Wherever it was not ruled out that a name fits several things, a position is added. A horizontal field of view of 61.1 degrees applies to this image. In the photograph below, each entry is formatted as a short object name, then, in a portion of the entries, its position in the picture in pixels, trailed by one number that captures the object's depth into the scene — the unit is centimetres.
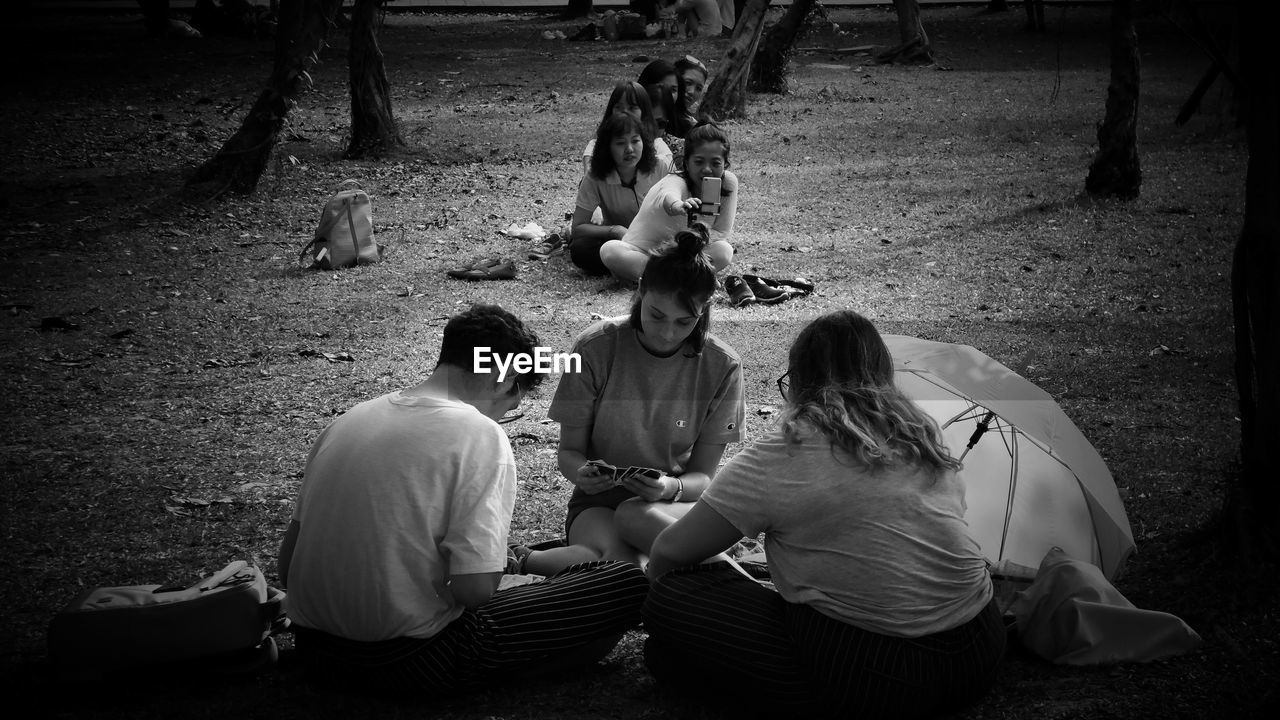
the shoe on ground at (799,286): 711
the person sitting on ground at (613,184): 749
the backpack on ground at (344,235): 775
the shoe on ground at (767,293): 700
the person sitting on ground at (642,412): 359
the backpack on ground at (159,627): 292
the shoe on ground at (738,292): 698
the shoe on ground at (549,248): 802
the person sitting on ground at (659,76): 948
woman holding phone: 669
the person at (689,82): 989
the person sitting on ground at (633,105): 803
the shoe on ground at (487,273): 751
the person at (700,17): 2041
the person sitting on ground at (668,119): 928
